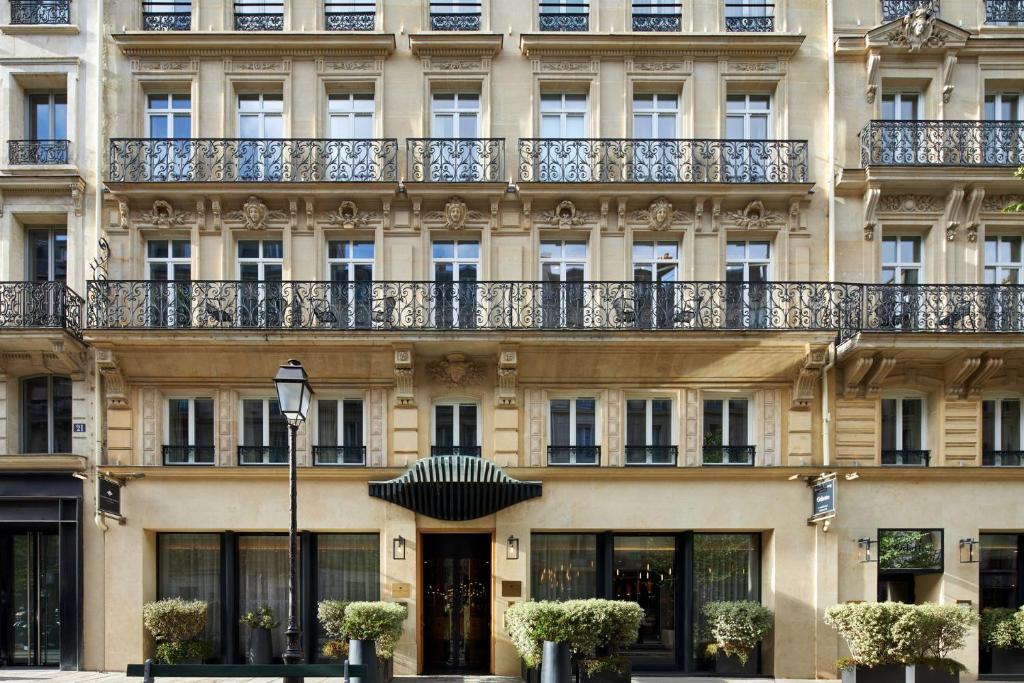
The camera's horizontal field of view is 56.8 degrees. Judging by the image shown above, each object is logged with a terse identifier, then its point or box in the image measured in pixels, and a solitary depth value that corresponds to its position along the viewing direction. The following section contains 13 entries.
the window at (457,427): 17.45
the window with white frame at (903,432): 17.48
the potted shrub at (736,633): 16.58
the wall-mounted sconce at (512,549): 16.89
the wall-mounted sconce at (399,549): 16.84
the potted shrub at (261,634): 16.80
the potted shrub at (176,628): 16.48
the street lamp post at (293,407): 10.77
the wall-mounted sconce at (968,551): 16.91
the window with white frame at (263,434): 17.44
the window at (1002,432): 17.52
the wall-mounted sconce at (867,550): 16.84
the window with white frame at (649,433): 17.48
